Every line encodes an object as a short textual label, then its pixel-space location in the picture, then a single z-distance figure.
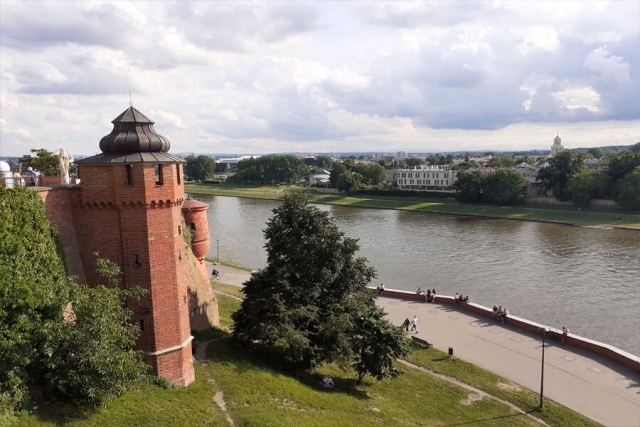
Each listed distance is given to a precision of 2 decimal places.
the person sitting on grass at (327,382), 21.13
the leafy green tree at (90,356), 13.93
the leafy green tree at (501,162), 169.50
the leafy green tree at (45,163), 40.62
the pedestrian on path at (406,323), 29.37
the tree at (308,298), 21.16
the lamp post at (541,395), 20.90
